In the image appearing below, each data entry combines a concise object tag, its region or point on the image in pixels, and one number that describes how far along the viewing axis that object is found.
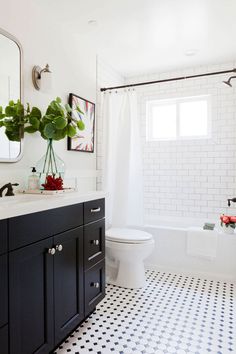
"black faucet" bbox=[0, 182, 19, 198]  1.64
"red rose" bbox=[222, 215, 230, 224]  2.67
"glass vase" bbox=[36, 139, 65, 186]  1.98
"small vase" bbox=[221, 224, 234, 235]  2.65
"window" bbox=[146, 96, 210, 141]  3.58
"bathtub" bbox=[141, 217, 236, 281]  2.61
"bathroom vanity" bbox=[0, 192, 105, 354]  1.16
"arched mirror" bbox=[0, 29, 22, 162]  1.74
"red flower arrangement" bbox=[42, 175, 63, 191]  1.87
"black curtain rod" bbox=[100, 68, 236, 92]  2.87
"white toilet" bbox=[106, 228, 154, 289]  2.39
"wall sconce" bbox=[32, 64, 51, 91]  2.00
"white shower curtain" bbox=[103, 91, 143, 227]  2.85
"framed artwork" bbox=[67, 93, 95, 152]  2.52
